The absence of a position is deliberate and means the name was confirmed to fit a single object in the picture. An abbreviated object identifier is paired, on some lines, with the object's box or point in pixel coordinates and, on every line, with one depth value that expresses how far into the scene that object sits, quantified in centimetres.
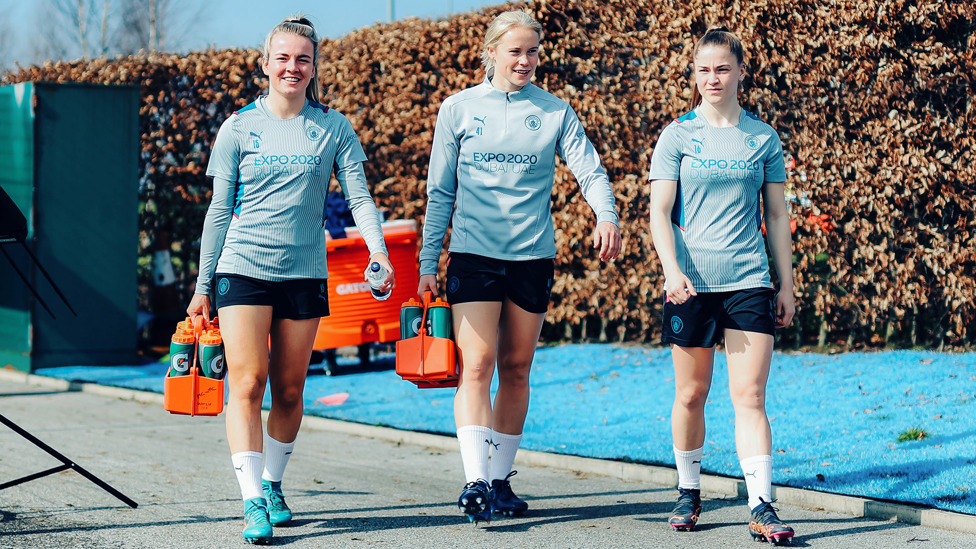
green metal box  2256
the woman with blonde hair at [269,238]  914
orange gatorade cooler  2056
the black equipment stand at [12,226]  935
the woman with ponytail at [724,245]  923
